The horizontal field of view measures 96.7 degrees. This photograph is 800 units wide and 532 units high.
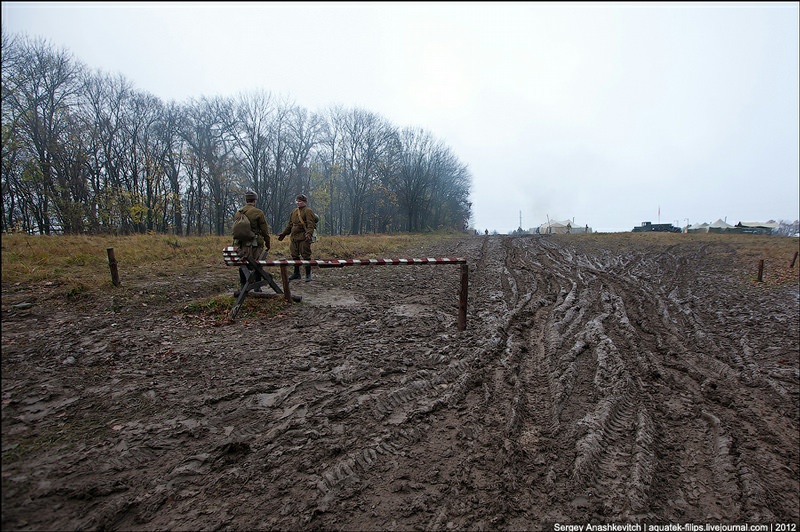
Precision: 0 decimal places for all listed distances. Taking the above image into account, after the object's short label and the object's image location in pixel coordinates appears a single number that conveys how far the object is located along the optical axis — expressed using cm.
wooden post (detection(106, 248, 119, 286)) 729
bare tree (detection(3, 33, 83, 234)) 1872
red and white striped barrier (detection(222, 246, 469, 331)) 596
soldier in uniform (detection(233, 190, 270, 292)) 671
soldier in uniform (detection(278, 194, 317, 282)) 852
